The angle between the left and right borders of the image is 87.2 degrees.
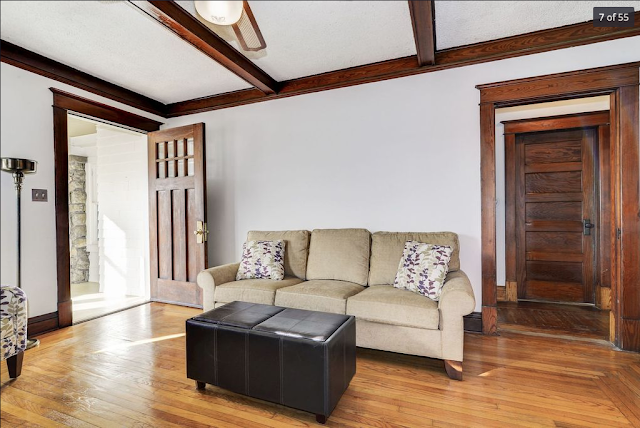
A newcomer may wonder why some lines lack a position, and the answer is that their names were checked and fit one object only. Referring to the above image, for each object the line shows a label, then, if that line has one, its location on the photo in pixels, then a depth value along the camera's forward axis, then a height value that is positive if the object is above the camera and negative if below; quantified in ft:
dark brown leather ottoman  5.55 -2.51
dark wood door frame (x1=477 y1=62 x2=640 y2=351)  8.25 +1.29
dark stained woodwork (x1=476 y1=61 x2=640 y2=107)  8.39 +3.28
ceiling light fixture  5.65 +3.49
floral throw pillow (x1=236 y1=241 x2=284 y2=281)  10.08 -1.48
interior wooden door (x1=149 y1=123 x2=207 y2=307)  12.06 +0.07
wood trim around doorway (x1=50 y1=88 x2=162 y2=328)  8.44 +1.37
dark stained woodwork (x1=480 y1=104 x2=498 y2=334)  9.45 -0.28
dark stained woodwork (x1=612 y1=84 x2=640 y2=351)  8.24 -0.17
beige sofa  7.11 -1.99
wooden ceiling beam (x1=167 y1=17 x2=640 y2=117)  8.57 +4.42
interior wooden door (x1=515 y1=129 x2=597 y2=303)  12.12 -0.22
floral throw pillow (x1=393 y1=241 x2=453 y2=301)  7.86 -1.41
